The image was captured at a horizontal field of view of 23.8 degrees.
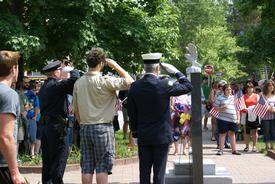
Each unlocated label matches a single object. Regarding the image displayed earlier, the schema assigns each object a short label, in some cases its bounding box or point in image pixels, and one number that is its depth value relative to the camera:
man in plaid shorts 7.92
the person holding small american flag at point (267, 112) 16.48
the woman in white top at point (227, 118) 15.99
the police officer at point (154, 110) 7.87
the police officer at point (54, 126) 8.80
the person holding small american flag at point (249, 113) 17.09
